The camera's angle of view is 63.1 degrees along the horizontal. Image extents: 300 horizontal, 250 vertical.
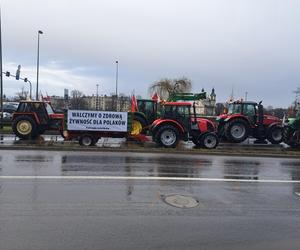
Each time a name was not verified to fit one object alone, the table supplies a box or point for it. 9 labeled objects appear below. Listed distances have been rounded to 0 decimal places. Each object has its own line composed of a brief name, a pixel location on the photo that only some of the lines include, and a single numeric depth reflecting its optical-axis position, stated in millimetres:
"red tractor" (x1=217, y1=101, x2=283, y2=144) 13711
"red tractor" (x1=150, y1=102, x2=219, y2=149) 11690
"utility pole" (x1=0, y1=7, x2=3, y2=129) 17046
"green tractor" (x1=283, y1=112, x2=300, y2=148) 12981
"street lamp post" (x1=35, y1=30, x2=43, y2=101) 25472
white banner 11571
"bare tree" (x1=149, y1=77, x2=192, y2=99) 45205
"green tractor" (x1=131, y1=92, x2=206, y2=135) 13536
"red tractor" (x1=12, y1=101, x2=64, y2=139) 12871
